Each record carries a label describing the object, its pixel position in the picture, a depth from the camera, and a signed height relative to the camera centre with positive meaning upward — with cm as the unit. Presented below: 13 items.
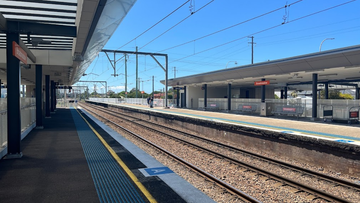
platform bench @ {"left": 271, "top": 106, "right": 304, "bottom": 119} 1950 -93
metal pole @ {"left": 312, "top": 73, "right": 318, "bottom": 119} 1744 -10
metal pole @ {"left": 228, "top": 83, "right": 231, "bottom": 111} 2741 +20
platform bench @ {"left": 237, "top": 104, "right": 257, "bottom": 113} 2478 -91
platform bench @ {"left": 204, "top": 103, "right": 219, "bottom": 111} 3060 -103
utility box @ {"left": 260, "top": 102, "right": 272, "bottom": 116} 2114 -87
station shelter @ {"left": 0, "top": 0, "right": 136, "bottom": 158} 669 +217
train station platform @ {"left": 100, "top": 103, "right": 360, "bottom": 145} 1009 -144
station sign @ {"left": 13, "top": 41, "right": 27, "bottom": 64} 708 +129
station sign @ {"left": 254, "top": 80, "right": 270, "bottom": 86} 2173 +133
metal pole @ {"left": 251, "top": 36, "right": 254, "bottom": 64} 5106 +967
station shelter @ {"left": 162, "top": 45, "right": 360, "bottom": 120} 1492 +178
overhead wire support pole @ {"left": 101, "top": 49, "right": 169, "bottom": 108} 2304 +408
